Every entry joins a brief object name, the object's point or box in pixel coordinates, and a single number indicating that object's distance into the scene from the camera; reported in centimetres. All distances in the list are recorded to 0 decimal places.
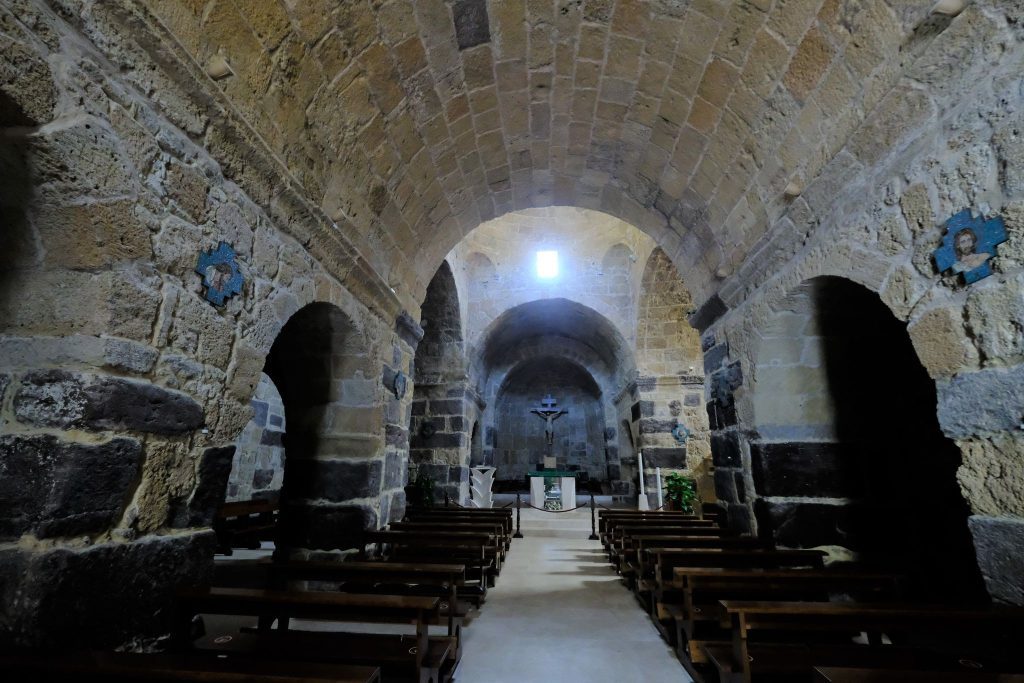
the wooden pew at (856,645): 170
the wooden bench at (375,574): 254
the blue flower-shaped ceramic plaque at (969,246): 181
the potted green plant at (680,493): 792
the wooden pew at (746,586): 239
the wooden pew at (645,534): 394
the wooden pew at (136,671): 120
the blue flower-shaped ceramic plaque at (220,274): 209
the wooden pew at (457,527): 411
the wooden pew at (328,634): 179
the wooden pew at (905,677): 121
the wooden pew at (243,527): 527
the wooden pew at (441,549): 362
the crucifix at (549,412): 1336
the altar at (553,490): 956
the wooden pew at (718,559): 306
